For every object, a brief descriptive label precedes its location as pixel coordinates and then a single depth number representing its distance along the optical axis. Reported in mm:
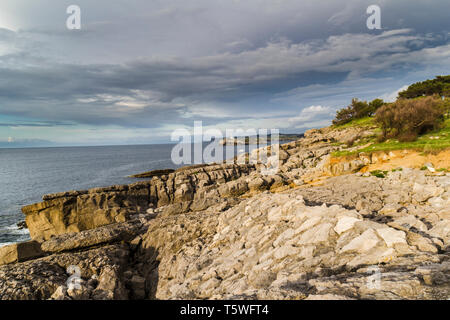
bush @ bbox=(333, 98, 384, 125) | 79750
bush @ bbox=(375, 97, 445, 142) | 30694
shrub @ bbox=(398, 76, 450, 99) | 66700
